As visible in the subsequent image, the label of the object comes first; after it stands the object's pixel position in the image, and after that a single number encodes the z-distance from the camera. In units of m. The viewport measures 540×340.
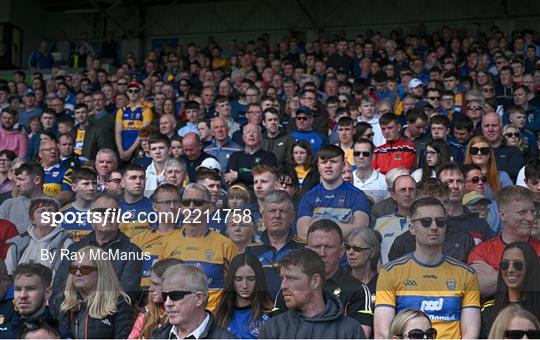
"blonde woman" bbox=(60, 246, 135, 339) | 11.35
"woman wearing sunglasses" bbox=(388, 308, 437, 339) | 9.71
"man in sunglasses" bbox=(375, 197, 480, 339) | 10.64
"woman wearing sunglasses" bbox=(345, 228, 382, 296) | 11.64
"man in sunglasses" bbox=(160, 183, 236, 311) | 11.68
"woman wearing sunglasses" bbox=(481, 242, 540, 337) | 10.68
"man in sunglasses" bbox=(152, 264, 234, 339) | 10.05
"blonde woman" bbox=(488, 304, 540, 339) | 9.67
